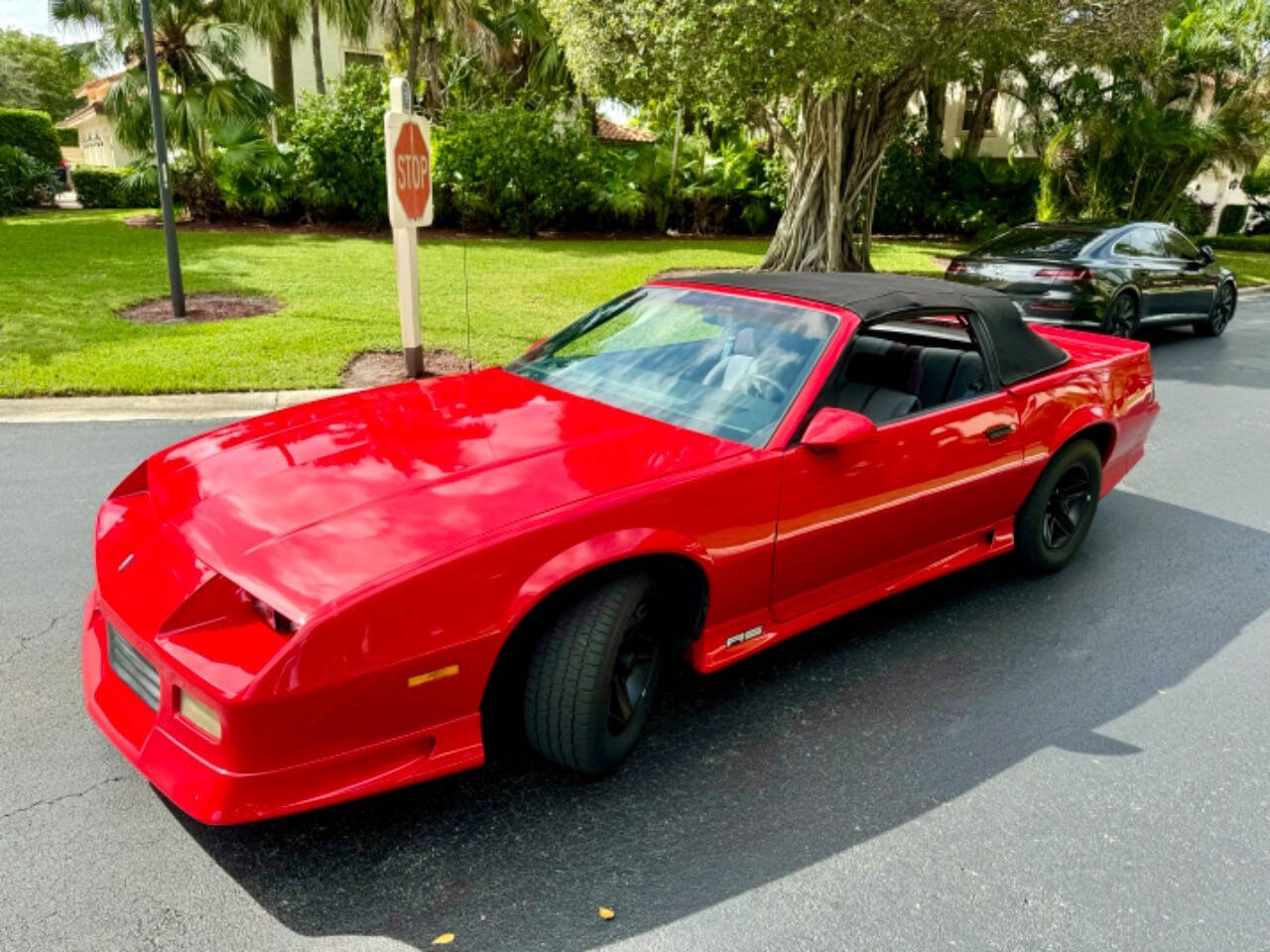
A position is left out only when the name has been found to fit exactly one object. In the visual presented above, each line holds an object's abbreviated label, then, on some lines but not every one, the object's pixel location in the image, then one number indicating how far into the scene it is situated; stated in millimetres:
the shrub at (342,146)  17562
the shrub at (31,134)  27000
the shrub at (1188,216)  21836
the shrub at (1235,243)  25597
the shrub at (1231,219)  31594
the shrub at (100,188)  24777
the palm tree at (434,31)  19594
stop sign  7199
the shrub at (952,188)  22828
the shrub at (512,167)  17734
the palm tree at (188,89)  17703
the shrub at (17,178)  20328
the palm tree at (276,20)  19703
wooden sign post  7156
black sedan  9352
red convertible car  2244
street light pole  8539
